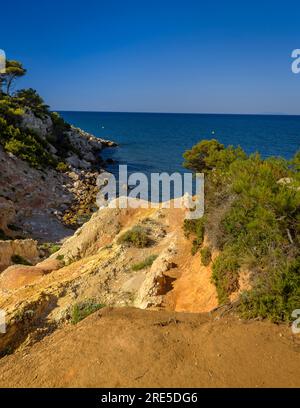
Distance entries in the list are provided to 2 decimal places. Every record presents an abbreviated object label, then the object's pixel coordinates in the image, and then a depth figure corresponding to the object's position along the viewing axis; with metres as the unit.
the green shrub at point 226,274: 9.91
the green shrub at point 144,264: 14.98
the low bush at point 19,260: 22.31
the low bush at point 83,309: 11.32
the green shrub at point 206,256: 12.40
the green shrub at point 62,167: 47.00
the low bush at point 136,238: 16.91
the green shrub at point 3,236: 26.81
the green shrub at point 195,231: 14.27
